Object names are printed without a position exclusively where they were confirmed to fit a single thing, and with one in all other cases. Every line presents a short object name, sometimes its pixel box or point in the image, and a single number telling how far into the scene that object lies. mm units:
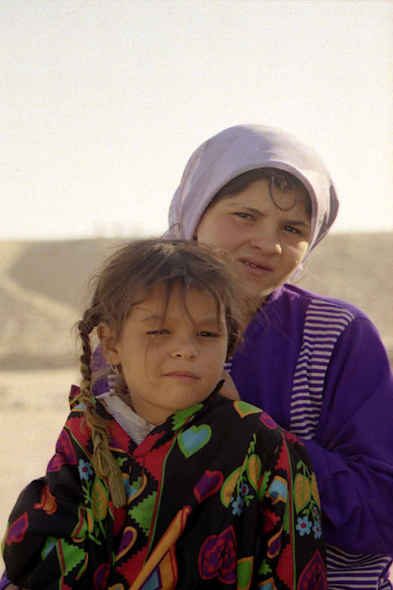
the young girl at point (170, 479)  2182
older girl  2492
